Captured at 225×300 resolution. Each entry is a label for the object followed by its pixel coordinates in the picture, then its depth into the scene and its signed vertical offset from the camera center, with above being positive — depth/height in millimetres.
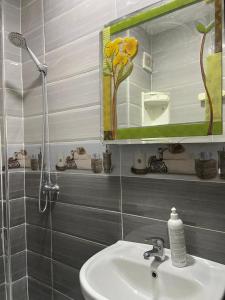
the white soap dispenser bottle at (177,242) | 959 -376
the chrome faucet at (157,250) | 1010 -431
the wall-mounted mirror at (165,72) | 948 +333
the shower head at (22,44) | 1468 +661
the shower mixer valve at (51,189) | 1539 -258
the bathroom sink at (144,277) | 864 -506
